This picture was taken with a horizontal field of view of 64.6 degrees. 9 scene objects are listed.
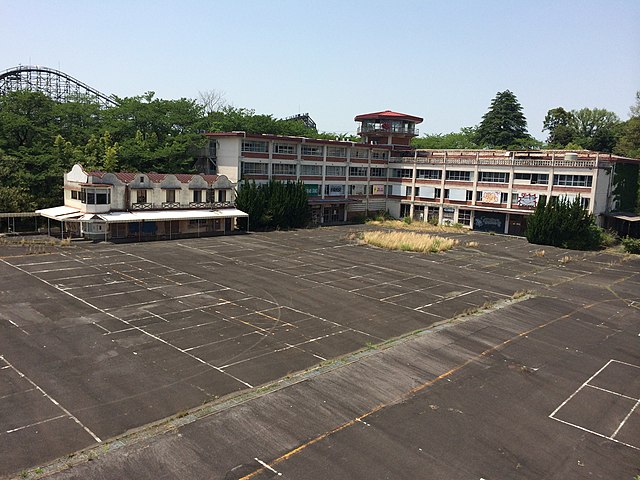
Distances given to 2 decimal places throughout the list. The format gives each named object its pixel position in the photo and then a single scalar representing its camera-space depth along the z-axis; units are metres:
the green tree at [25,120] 59.45
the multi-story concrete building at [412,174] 64.56
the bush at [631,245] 57.50
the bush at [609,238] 61.59
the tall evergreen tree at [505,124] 110.56
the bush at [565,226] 58.88
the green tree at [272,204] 63.50
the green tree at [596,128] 109.81
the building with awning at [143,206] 51.12
